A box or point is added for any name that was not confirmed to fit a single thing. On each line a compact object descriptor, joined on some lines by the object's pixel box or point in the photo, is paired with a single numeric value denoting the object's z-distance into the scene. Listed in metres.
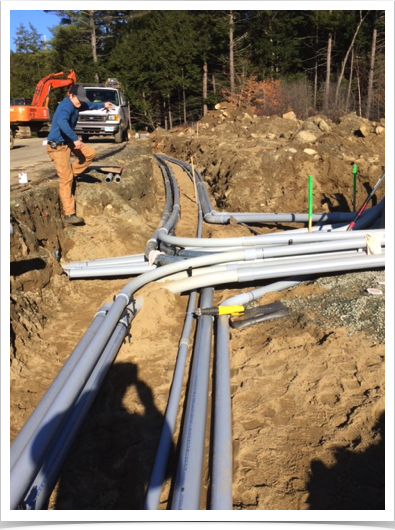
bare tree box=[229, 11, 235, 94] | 32.20
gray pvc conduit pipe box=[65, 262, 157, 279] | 7.13
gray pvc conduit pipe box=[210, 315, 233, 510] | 3.04
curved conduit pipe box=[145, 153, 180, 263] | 7.61
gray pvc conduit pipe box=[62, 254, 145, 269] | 7.33
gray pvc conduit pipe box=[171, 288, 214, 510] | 2.97
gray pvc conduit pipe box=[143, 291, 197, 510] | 3.15
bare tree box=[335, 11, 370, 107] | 30.11
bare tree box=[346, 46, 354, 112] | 30.17
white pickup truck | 18.33
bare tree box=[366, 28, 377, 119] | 28.84
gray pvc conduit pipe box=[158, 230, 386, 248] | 7.06
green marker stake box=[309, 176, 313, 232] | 7.49
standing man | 7.91
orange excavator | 19.50
